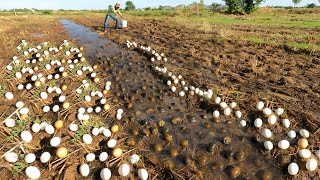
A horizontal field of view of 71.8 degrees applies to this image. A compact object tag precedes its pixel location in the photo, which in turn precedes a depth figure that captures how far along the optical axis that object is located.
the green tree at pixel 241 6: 49.99
